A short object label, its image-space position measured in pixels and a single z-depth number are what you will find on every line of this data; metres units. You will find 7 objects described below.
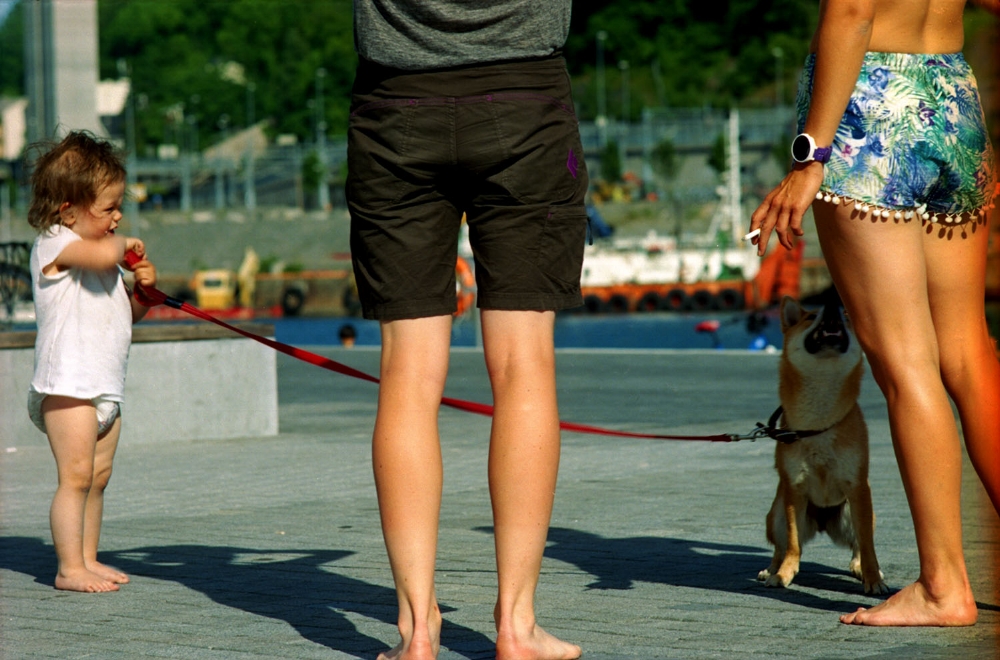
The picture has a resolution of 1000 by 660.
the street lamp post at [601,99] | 105.88
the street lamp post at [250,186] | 99.94
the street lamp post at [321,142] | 103.71
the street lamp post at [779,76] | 113.09
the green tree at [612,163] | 97.25
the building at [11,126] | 127.34
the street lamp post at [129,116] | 119.44
